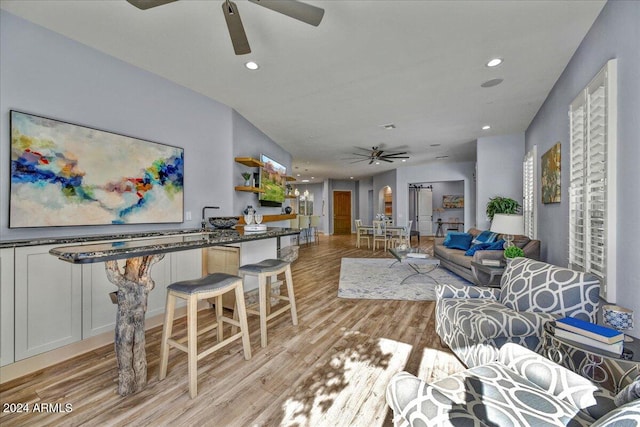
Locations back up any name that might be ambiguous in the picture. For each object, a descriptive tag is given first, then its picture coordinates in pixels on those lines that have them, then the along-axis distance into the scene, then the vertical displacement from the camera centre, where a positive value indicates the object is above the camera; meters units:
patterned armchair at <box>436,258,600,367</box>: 1.65 -0.71
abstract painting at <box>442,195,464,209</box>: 11.11 +0.36
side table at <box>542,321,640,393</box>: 1.10 -0.72
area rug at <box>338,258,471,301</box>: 3.71 -1.19
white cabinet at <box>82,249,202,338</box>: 2.22 -0.76
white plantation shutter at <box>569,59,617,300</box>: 1.80 +0.25
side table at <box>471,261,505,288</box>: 2.97 -0.79
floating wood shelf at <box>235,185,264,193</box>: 4.07 +0.37
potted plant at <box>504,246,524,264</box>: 3.02 -0.50
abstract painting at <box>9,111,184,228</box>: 2.07 +0.35
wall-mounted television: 4.80 +0.60
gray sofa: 3.45 -0.77
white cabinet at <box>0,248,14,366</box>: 1.80 -0.65
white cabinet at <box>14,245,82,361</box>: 1.88 -0.68
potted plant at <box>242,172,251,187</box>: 4.15 +0.54
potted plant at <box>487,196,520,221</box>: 5.11 +0.09
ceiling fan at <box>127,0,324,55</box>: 1.60 +1.28
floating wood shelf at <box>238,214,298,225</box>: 4.06 -0.12
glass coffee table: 4.16 -0.80
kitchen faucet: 3.47 -0.11
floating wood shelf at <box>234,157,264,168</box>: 4.09 +0.82
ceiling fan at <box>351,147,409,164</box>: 6.31 +1.54
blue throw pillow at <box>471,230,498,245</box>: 4.58 -0.50
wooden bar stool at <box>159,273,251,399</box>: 1.67 -0.68
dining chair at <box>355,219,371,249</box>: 8.23 -0.64
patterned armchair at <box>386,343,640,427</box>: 0.89 -0.73
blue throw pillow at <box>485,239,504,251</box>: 4.04 -0.57
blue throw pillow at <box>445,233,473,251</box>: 5.11 -0.62
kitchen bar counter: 1.65 -0.60
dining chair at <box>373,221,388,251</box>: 7.80 -0.61
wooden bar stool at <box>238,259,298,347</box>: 2.27 -0.58
